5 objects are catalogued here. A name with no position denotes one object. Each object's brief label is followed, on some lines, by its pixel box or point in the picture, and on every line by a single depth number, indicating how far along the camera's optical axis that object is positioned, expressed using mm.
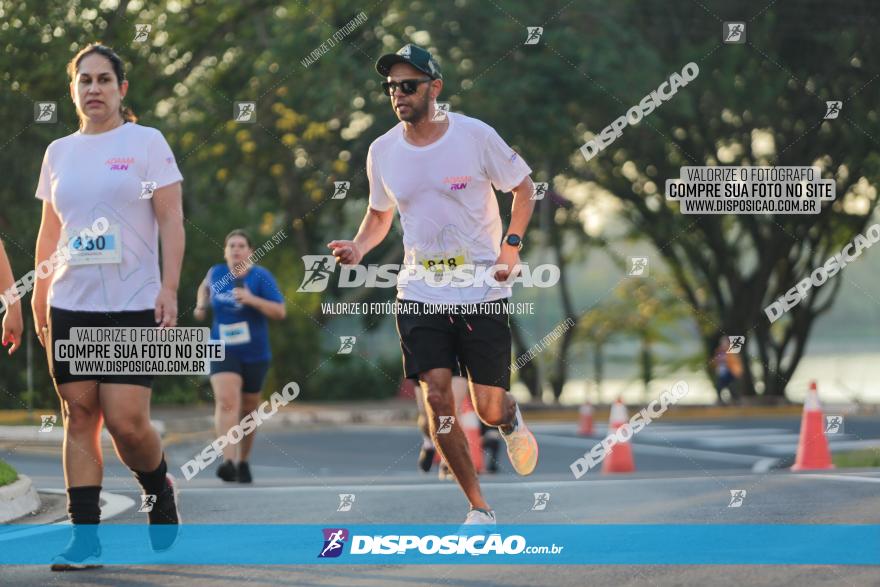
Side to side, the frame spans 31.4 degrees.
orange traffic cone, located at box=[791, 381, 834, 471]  12688
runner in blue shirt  11875
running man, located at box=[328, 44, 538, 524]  7109
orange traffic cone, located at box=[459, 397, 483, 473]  13789
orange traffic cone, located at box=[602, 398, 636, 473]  14164
